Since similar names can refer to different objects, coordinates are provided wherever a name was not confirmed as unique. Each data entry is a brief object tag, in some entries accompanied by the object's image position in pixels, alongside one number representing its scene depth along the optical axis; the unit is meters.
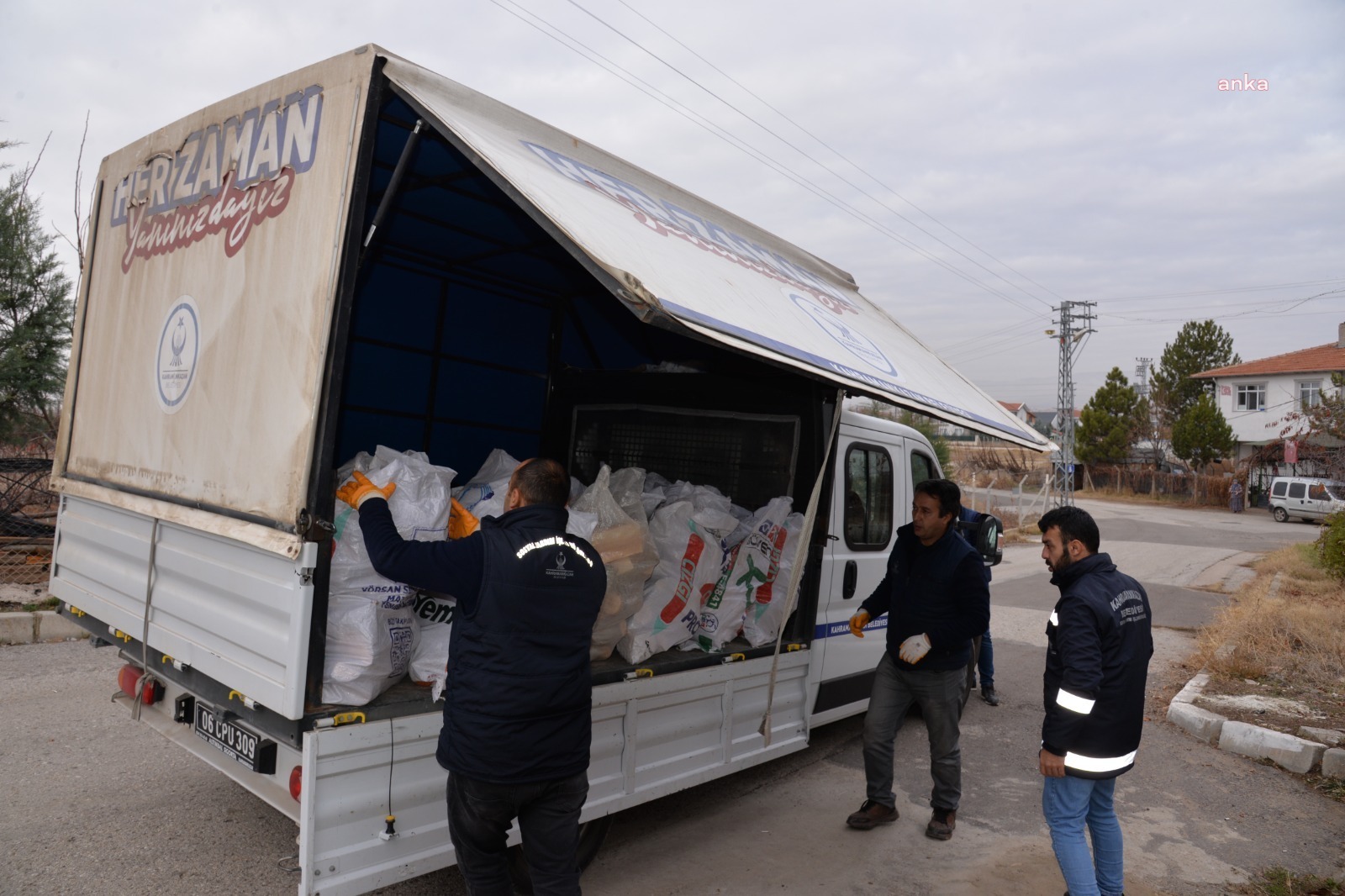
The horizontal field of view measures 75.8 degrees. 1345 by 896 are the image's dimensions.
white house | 41.59
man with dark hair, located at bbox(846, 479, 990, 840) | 4.12
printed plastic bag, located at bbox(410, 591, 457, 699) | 3.10
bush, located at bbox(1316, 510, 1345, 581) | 10.57
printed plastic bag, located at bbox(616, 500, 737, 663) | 3.84
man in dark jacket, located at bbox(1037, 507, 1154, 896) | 3.11
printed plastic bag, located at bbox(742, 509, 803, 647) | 4.38
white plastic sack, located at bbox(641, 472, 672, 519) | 4.30
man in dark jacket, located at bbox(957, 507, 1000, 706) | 6.68
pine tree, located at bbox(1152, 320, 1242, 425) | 47.84
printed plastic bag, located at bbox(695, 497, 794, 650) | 4.22
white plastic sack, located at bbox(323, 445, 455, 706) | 2.82
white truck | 2.72
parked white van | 29.05
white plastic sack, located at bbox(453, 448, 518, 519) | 3.72
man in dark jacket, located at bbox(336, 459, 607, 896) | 2.48
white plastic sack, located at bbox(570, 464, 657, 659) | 3.62
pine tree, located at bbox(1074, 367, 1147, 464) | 46.59
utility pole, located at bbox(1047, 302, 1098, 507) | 35.53
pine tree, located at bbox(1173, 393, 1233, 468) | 41.50
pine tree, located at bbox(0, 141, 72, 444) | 9.66
